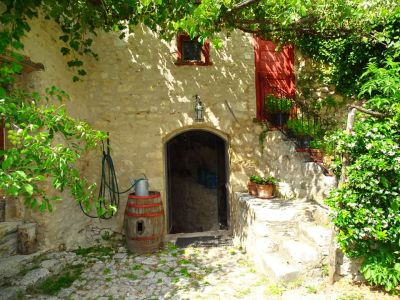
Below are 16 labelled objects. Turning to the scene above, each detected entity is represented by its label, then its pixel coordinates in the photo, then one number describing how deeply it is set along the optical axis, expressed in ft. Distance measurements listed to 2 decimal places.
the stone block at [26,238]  12.82
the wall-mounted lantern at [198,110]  17.63
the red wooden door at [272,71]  18.71
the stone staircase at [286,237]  11.48
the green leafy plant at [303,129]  16.48
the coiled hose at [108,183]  17.28
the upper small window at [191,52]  18.08
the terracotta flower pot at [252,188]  16.75
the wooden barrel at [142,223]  15.56
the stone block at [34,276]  11.60
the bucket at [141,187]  16.12
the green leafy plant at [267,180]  16.40
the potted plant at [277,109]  17.92
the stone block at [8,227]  12.12
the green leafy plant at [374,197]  10.20
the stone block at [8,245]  12.15
